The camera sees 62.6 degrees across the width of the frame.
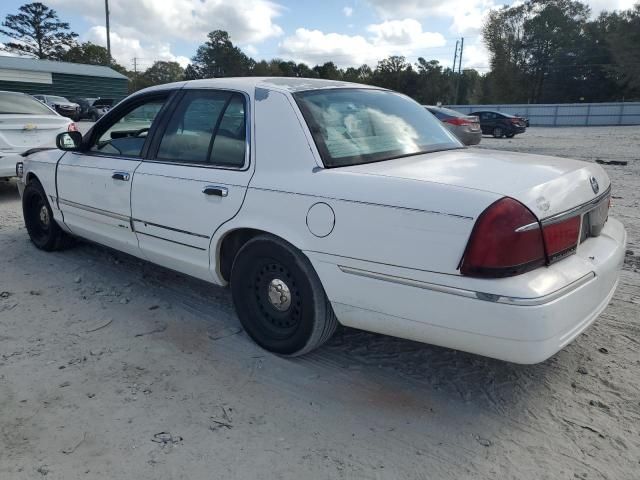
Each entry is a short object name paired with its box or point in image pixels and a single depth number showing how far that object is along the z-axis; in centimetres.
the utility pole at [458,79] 6506
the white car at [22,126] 724
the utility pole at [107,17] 3941
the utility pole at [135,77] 7490
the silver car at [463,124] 1559
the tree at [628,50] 4925
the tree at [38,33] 6862
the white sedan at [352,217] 223
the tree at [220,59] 8188
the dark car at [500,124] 2520
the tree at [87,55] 6752
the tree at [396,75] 6525
